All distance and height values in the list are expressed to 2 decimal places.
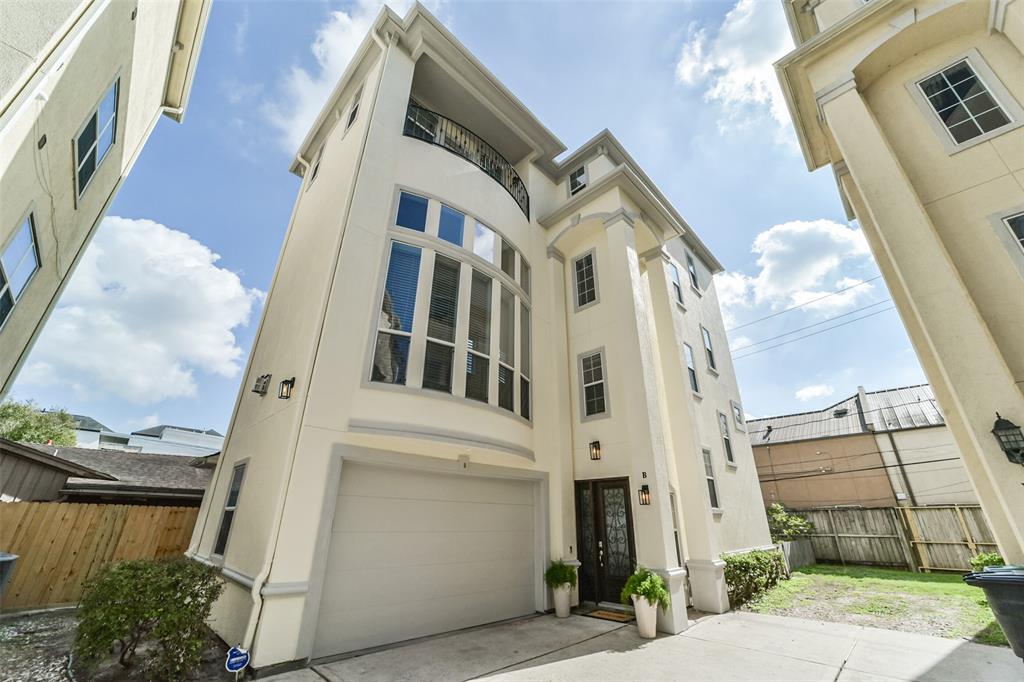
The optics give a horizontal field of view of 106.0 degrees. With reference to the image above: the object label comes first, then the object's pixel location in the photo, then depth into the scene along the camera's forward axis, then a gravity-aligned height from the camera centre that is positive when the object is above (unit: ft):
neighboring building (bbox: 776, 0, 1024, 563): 16.38 +16.18
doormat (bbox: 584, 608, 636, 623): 23.09 -5.90
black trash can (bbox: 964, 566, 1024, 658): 11.69 -2.40
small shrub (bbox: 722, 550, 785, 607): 27.97 -4.47
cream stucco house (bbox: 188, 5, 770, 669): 18.10 +6.43
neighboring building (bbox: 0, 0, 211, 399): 11.23 +13.82
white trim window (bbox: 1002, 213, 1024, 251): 17.67 +12.15
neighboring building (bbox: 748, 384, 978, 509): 59.21 +8.73
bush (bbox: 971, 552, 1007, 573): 26.94 -3.13
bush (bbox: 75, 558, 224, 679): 13.14 -3.54
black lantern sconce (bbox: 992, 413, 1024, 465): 14.69 +2.66
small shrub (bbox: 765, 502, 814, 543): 44.78 -1.57
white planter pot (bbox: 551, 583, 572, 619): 23.84 -5.10
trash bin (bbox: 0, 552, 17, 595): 11.71 -1.64
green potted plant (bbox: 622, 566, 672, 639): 20.27 -4.25
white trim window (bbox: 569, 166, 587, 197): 40.25 +31.95
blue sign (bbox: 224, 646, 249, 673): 13.32 -4.87
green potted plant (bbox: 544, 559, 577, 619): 23.90 -4.16
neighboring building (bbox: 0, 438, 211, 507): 30.32 +2.58
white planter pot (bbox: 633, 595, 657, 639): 20.24 -5.16
